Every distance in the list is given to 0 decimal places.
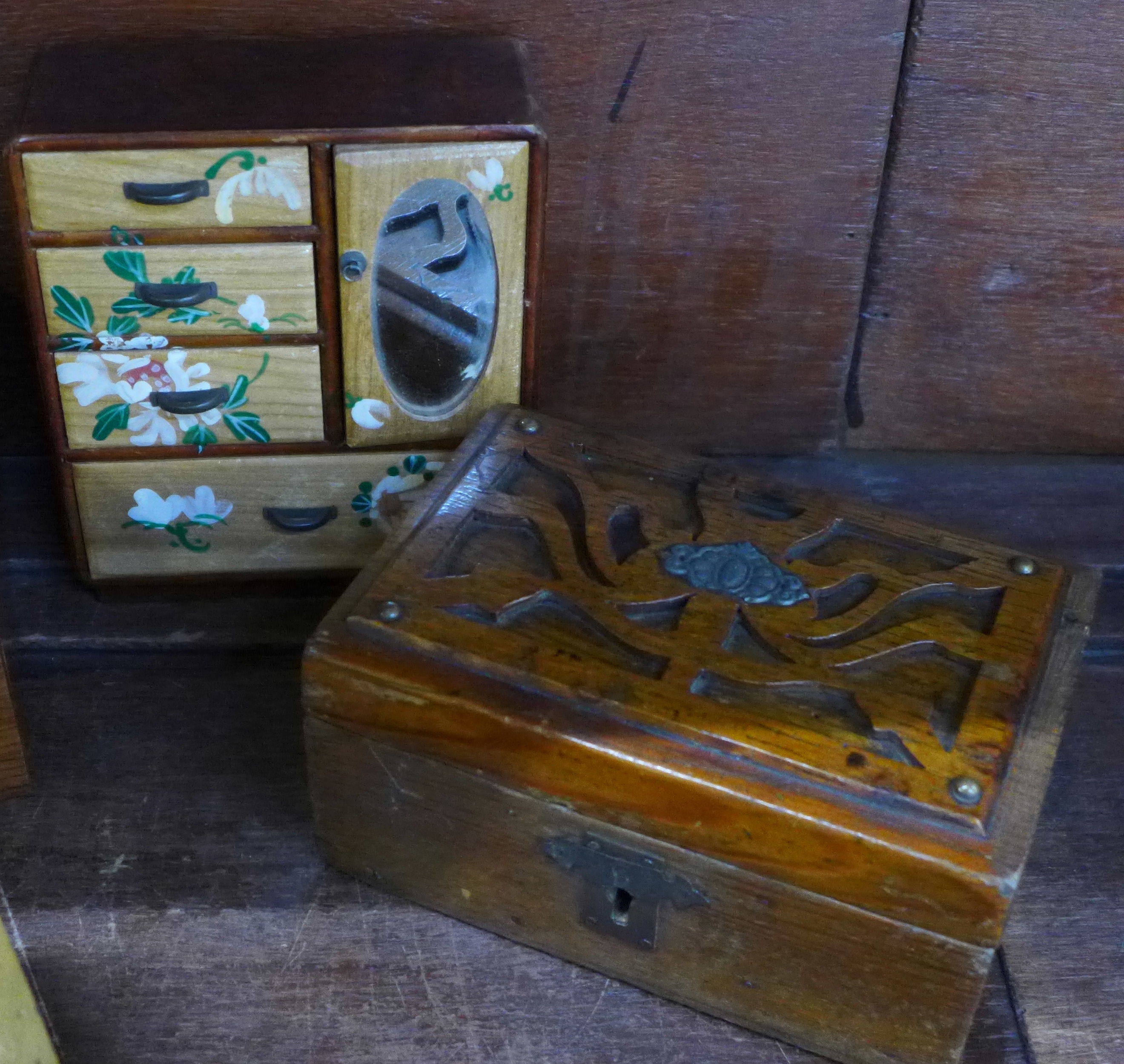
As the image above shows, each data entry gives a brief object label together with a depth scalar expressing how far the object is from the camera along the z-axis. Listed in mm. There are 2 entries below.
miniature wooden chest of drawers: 898
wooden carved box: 771
